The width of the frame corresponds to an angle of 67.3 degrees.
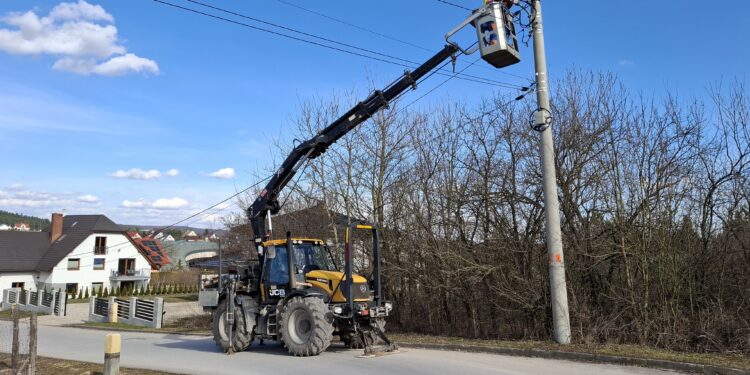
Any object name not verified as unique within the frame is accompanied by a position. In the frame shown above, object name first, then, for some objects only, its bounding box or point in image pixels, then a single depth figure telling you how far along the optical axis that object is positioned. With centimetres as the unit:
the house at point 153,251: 6700
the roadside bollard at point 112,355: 914
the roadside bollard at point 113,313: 2761
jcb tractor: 1137
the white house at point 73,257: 5716
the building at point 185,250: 9125
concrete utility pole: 1107
